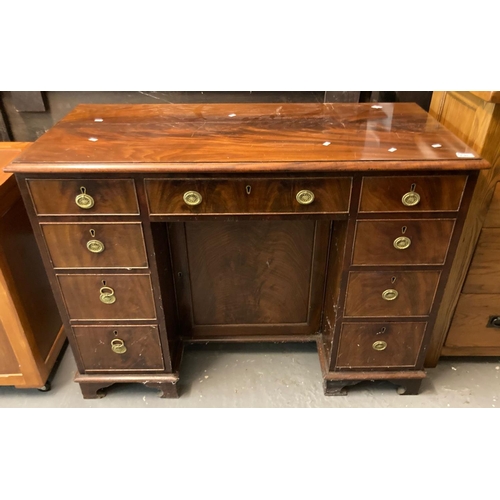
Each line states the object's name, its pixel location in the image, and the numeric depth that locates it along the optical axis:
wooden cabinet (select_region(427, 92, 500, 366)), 1.25
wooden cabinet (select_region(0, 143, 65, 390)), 1.35
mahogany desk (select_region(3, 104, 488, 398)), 1.13
